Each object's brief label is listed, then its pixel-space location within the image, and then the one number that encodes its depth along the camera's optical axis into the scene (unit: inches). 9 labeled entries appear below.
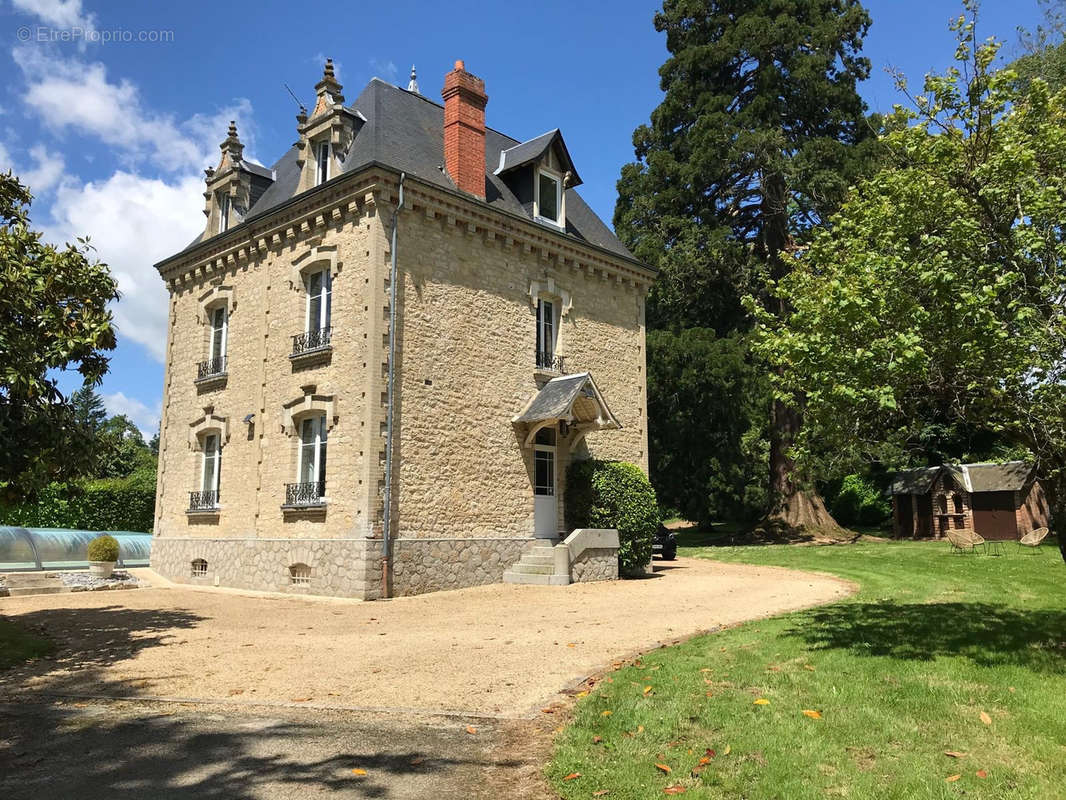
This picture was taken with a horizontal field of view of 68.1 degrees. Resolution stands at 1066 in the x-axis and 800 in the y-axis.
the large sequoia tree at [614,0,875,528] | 999.6
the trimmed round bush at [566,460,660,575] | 669.3
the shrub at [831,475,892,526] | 1524.4
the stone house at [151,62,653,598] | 589.9
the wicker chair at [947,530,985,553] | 849.5
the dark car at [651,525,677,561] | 852.0
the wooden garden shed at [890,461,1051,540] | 1200.2
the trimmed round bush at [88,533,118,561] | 693.3
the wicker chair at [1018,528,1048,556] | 848.3
